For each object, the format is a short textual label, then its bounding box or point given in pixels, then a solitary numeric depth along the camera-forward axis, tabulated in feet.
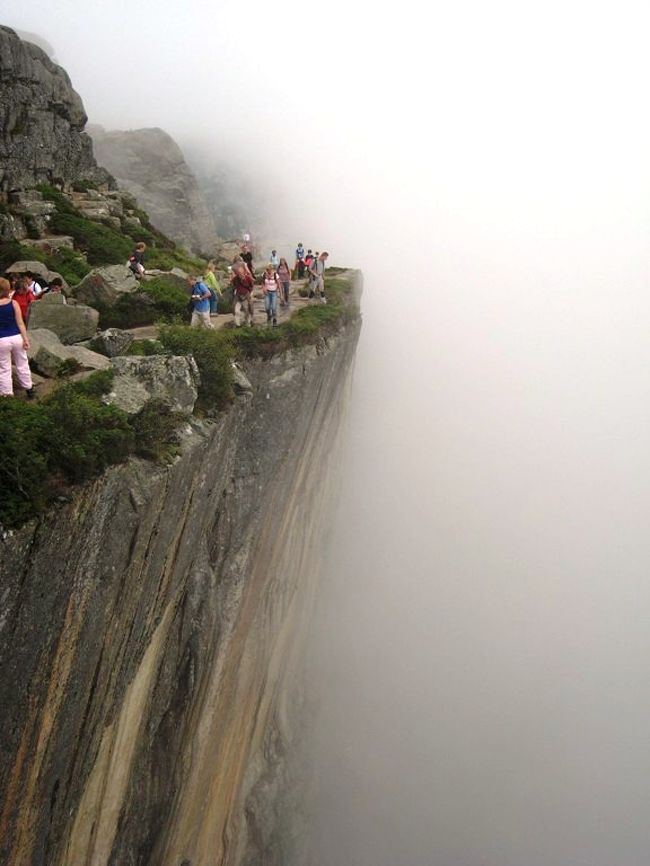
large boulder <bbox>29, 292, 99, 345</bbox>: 41.04
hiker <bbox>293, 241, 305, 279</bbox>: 97.49
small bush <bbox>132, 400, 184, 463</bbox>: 31.30
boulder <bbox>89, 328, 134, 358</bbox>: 38.47
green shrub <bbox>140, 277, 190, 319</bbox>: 52.85
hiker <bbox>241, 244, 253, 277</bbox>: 68.97
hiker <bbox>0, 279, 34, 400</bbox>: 28.96
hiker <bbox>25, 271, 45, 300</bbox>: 45.97
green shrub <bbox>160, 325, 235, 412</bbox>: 39.65
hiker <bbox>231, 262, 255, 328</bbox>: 50.67
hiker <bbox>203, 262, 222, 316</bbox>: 54.03
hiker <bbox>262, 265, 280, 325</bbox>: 53.47
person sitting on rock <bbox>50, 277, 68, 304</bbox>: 49.52
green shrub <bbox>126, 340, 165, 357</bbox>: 39.09
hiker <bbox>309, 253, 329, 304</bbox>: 73.26
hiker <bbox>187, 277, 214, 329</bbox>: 47.39
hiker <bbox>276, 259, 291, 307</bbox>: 63.82
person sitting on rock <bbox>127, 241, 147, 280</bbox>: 63.14
